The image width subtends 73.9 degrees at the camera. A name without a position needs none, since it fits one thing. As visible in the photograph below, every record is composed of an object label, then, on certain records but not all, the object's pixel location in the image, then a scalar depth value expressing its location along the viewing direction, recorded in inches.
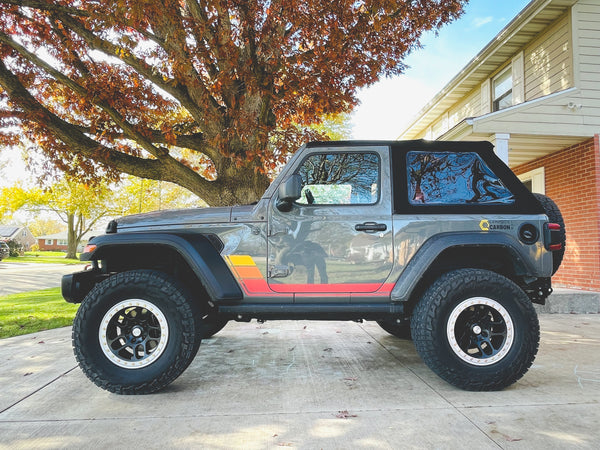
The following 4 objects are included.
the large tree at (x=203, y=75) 224.5
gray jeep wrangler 122.3
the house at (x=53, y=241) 3791.8
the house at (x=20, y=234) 2326.8
